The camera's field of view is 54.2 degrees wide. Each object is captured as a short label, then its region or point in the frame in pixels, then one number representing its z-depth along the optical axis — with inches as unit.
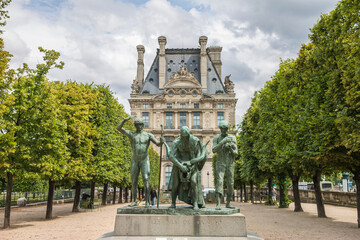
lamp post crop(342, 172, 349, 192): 1420.8
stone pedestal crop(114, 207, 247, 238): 306.8
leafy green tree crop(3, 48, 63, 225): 556.7
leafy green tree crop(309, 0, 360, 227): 448.8
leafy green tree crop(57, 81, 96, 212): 743.7
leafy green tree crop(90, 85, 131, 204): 916.6
